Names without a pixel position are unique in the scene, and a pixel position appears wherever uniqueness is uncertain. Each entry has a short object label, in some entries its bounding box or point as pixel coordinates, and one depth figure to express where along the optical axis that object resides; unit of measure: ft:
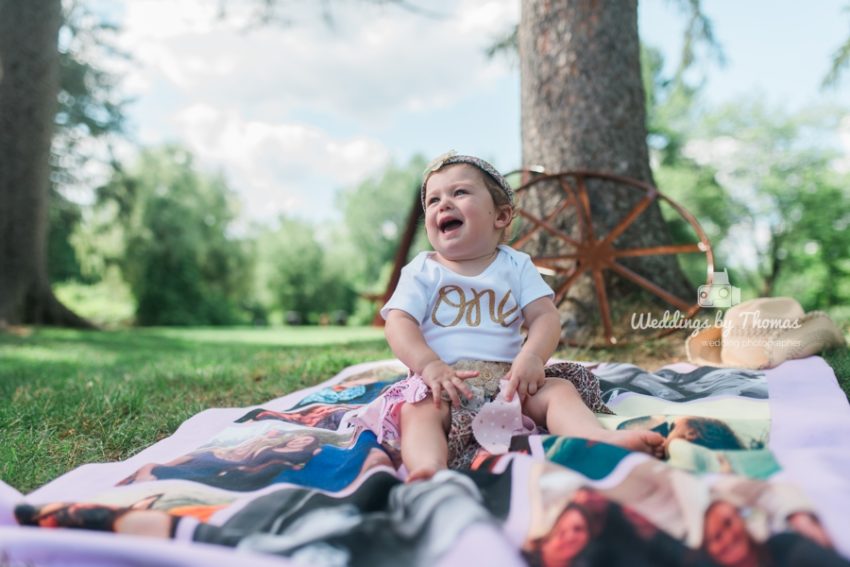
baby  4.97
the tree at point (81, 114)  36.52
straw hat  8.01
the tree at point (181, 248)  59.41
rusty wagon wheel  10.36
